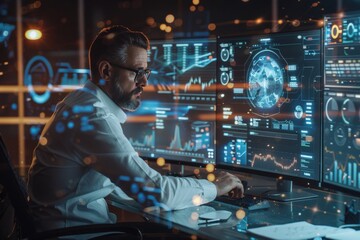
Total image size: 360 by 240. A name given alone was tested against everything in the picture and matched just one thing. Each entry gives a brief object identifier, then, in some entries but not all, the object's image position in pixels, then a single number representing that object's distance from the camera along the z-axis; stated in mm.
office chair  2184
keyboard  2579
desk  2259
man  2385
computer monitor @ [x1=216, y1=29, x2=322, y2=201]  2623
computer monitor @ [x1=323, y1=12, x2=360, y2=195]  2352
